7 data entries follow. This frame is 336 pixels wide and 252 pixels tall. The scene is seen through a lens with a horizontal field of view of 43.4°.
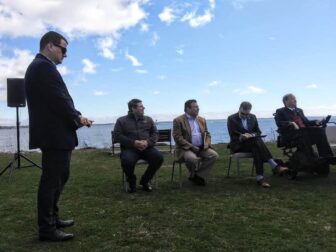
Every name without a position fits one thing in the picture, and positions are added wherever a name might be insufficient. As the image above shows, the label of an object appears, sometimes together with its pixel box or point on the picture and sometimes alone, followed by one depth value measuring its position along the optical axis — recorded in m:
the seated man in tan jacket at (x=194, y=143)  6.38
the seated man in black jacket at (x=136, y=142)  6.03
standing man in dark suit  3.67
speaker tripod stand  8.16
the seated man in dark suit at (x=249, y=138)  6.50
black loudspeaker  8.34
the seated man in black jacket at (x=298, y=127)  6.41
